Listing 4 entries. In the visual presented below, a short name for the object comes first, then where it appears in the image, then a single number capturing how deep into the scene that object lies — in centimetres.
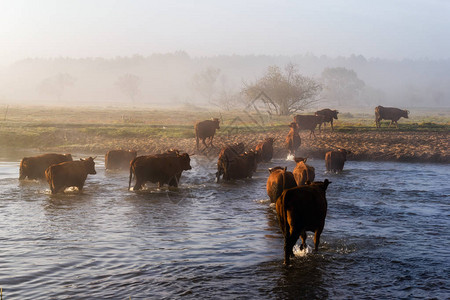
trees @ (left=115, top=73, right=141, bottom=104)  18300
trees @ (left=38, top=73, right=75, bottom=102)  18562
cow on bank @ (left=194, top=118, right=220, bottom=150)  2988
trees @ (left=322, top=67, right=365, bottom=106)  15525
